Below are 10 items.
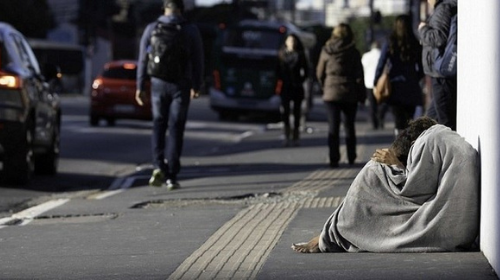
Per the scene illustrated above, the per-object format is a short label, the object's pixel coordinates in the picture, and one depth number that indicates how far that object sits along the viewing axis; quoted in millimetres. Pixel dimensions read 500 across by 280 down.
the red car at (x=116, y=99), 33969
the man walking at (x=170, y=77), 14945
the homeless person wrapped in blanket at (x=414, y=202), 8195
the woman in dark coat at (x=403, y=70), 16406
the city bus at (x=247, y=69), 41875
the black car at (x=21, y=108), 15148
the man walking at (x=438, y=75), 11852
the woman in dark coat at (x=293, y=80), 23484
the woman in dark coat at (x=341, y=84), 17719
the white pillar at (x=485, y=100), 7352
